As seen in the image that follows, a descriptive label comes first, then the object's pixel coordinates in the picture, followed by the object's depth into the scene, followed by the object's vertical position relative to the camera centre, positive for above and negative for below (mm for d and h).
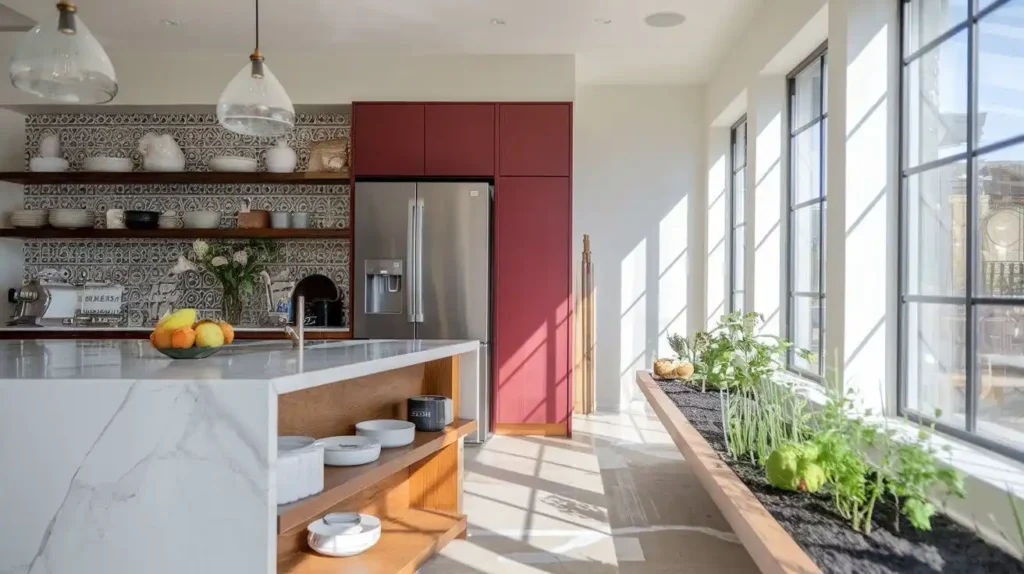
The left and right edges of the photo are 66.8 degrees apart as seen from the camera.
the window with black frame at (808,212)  4461 +510
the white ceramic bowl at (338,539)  2646 -848
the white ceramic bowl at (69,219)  5703 +521
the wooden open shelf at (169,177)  5680 +834
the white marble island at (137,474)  1830 -434
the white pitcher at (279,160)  5715 +971
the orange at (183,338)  2320 -141
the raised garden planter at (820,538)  1857 -639
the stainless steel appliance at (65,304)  5562 -103
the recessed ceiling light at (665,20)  4973 +1789
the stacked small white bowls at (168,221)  5762 +518
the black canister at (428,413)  3078 -479
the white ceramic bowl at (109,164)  5719 +930
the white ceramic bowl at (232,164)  5695 +938
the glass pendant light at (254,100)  3021 +752
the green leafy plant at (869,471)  1962 -476
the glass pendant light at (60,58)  2518 +765
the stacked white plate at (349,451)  2463 -509
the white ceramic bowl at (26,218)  5684 +524
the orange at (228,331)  2491 -130
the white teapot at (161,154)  5727 +1010
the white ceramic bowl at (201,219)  5727 +532
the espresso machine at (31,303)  5543 -103
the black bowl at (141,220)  5719 +522
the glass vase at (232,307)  5824 -118
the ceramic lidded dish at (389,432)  2748 -499
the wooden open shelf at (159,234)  5660 +417
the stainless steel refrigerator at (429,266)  5410 +188
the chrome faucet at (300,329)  2521 -129
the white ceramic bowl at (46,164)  5742 +930
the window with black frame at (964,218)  2586 +299
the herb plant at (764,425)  2932 -517
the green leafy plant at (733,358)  3664 -321
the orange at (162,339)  2320 -144
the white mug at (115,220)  5746 +525
